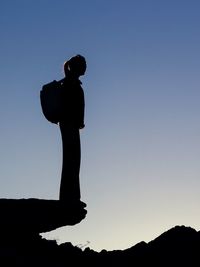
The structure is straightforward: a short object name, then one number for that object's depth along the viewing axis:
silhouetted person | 9.12
